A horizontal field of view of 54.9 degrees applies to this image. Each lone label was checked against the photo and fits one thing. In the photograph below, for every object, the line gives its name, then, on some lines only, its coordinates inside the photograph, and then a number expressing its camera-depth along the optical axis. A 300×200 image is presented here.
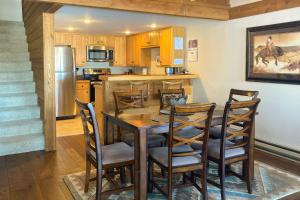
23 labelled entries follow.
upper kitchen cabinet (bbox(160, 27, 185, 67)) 6.23
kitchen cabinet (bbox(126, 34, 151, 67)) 7.65
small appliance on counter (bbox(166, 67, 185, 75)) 6.25
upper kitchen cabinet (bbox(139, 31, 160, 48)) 6.83
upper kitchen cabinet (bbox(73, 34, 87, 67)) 7.64
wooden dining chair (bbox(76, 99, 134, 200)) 2.51
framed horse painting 3.93
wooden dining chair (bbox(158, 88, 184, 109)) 3.77
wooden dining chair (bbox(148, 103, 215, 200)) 2.35
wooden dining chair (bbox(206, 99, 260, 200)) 2.63
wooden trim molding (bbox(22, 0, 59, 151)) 4.18
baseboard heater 3.98
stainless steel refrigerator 6.56
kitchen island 4.76
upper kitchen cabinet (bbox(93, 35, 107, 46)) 7.92
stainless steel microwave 7.80
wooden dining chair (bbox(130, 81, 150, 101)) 4.94
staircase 4.26
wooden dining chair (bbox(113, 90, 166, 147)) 3.19
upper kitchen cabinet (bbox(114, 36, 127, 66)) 8.27
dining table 2.48
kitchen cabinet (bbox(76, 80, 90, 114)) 7.55
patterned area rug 2.83
